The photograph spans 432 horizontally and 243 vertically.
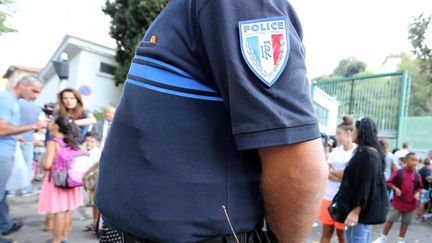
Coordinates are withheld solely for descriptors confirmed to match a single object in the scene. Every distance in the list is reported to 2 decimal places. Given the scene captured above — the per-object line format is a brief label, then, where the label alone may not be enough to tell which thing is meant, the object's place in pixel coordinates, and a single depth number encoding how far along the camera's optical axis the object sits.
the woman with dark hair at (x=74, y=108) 4.25
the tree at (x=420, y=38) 14.87
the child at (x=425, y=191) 7.69
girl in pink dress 3.72
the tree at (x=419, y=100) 42.03
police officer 0.81
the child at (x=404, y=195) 5.44
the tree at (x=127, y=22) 15.32
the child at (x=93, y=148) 4.61
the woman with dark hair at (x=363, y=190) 3.70
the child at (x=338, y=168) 4.27
